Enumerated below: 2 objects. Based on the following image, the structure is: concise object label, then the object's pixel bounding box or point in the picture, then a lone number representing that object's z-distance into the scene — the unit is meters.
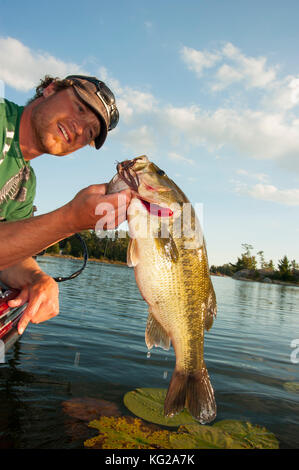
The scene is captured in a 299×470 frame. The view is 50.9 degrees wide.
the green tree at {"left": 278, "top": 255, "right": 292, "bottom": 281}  90.31
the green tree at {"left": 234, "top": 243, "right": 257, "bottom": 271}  117.75
